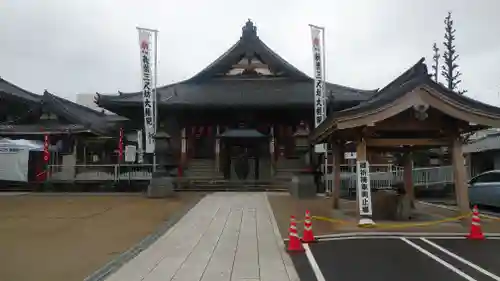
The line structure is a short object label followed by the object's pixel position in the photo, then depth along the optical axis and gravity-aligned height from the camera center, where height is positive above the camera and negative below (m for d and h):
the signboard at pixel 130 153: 22.66 +0.59
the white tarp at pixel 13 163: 23.94 +0.08
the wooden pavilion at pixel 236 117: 24.97 +2.96
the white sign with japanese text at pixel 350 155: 18.73 +0.35
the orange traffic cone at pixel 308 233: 8.74 -1.49
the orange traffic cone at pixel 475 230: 9.14 -1.50
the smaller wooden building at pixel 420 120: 9.98 +1.05
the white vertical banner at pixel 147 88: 22.61 +4.21
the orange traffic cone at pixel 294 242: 7.93 -1.52
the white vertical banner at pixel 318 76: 21.86 +4.63
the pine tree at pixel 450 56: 33.91 +8.75
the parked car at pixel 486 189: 14.96 -1.02
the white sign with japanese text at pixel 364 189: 10.32 -0.66
